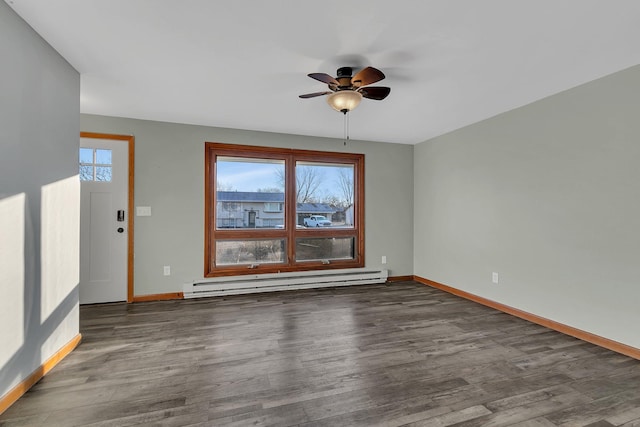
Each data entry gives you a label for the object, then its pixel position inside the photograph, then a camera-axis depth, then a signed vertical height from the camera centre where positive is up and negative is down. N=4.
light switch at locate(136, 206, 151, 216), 3.83 +0.07
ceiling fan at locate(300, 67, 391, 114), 2.30 +1.09
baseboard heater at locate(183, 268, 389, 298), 3.99 -0.98
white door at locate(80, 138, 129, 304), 3.65 -0.04
